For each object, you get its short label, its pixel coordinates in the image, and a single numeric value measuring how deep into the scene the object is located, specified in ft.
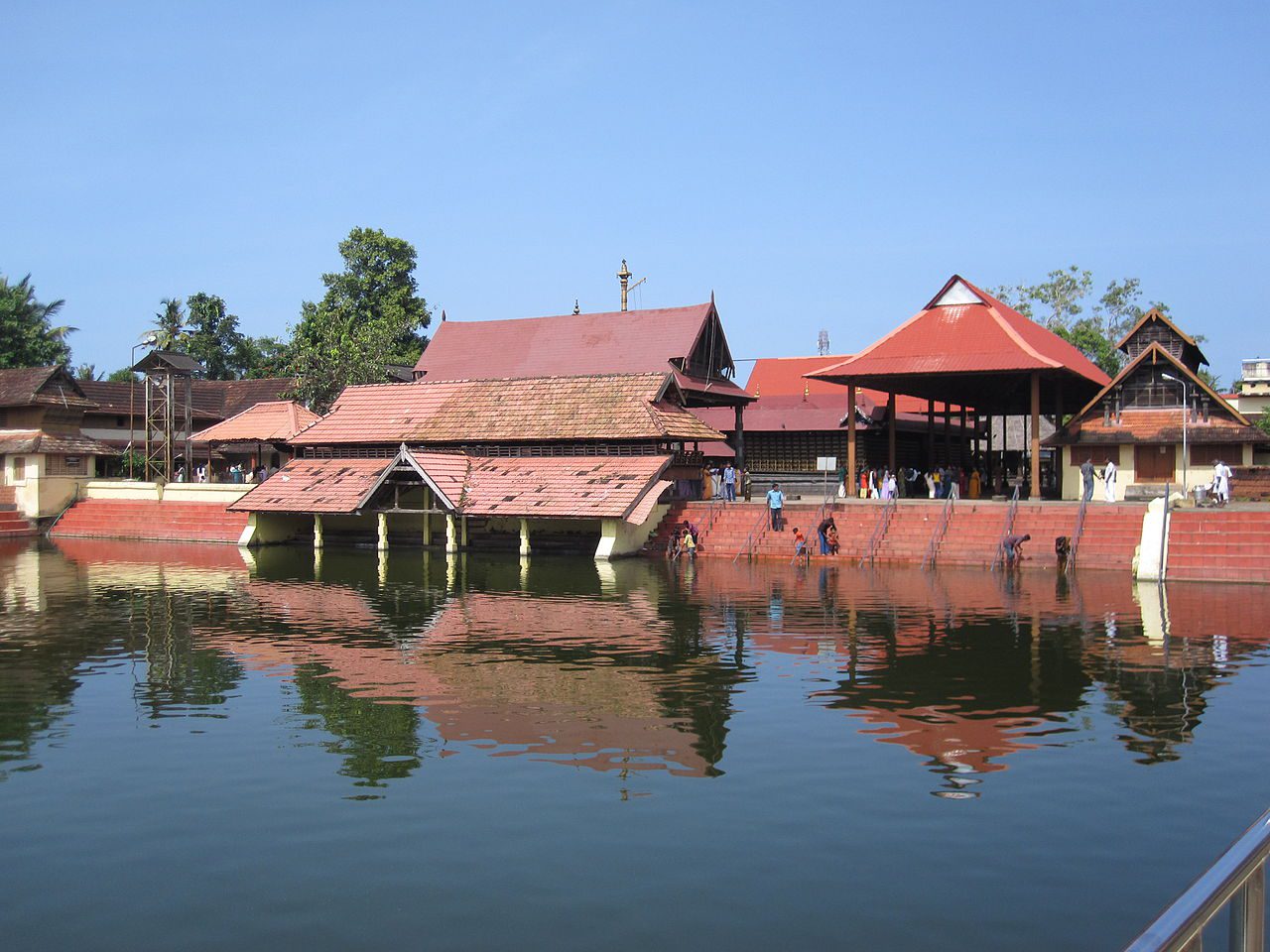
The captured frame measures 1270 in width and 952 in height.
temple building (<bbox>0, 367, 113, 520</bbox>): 140.67
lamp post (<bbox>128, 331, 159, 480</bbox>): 151.64
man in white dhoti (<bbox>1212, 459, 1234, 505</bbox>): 94.89
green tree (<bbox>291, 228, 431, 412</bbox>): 176.86
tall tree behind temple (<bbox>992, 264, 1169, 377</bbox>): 213.46
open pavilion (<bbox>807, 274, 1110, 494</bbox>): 106.11
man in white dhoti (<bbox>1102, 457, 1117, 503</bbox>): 104.63
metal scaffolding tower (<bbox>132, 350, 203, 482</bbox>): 136.56
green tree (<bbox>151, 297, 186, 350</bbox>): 234.79
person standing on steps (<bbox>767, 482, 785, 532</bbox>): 105.29
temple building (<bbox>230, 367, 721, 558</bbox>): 108.58
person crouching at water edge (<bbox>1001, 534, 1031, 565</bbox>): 92.68
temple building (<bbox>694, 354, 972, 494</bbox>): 138.51
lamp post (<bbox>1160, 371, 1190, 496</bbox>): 107.96
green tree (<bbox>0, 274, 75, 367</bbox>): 188.94
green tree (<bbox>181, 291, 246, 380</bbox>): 244.83
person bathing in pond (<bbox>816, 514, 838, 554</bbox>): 101.45
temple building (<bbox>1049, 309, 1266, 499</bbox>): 108.06
